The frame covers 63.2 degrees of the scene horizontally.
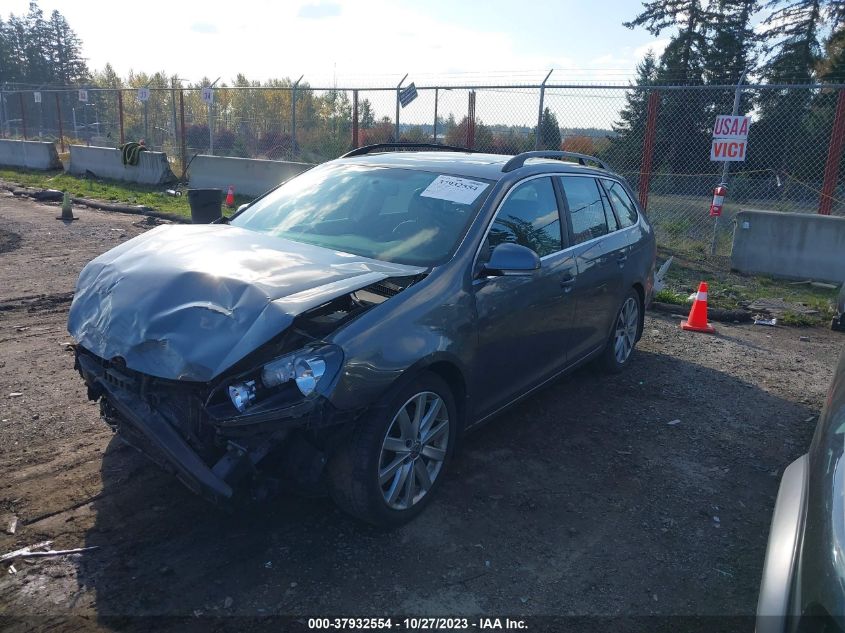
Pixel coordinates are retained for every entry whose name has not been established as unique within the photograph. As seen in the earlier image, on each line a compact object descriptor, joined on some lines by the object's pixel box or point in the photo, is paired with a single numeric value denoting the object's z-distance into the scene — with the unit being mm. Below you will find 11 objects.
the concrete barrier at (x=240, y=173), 15312
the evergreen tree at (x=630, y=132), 12750
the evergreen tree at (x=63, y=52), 73188
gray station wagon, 3035
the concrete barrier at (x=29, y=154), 20391
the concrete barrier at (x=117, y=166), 17328
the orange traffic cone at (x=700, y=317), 7574
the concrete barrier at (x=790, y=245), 9867
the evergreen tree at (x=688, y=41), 32406
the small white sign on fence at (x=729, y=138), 10648
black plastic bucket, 5875
